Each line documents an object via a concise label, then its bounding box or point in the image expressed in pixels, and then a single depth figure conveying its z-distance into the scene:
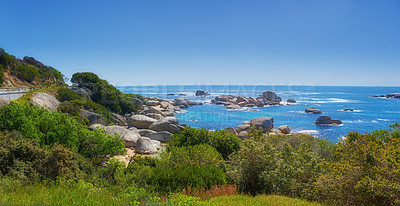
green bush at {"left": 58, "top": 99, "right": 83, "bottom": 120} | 26.14
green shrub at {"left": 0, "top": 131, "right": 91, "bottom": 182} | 9.10
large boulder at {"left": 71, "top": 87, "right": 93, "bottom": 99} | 37.80
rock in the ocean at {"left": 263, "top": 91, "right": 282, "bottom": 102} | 82.93
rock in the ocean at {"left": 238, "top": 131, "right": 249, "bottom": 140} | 29.51
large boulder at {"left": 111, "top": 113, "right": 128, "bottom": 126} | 35.41
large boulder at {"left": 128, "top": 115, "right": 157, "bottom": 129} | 34.22
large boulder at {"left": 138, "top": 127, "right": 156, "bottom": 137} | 28.10
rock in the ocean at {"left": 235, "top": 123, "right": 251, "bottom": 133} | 36.83
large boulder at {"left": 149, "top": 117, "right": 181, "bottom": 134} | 30.25
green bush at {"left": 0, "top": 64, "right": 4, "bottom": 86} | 36.08
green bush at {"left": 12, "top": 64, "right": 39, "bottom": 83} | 47.12
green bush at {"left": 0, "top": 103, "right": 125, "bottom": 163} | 11.81
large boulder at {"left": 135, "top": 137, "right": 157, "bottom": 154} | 21.64
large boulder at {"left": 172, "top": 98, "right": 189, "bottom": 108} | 73.41
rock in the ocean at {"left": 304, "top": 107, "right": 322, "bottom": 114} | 55.62
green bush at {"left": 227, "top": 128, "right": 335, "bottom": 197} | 9.38
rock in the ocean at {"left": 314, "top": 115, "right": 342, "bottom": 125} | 41.88
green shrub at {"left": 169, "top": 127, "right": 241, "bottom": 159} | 16.20
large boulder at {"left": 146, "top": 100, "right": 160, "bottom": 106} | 64.24
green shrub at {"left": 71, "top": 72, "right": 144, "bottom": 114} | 42.69
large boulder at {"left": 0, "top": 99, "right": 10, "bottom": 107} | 17.81
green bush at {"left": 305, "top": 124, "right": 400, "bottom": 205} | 6.90
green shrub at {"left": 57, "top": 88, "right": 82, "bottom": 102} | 31.80
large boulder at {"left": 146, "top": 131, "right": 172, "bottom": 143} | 27.09
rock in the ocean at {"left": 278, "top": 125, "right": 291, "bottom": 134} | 35.78
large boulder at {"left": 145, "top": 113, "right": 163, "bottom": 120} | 42.03
